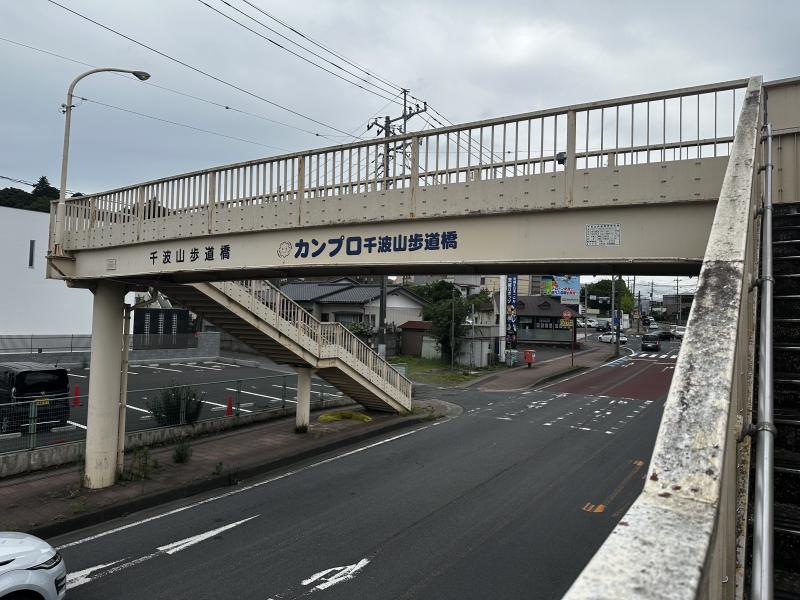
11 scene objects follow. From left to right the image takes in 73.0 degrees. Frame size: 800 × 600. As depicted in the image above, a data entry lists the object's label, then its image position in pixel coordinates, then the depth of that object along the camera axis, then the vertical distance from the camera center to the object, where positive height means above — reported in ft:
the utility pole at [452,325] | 105.60 -1.86
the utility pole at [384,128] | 79.87 +29.20
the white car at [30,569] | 18.75 -9.49
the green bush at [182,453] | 40.50 -10.90
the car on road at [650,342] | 169.17 -6.40
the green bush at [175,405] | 48.75 -8.83
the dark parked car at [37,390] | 41.09 -7.59
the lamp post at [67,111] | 35.17 +12.72
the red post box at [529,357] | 115.24 -8.30
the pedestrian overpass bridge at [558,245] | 7.32 +3.09
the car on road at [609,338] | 177.01 -6.09
